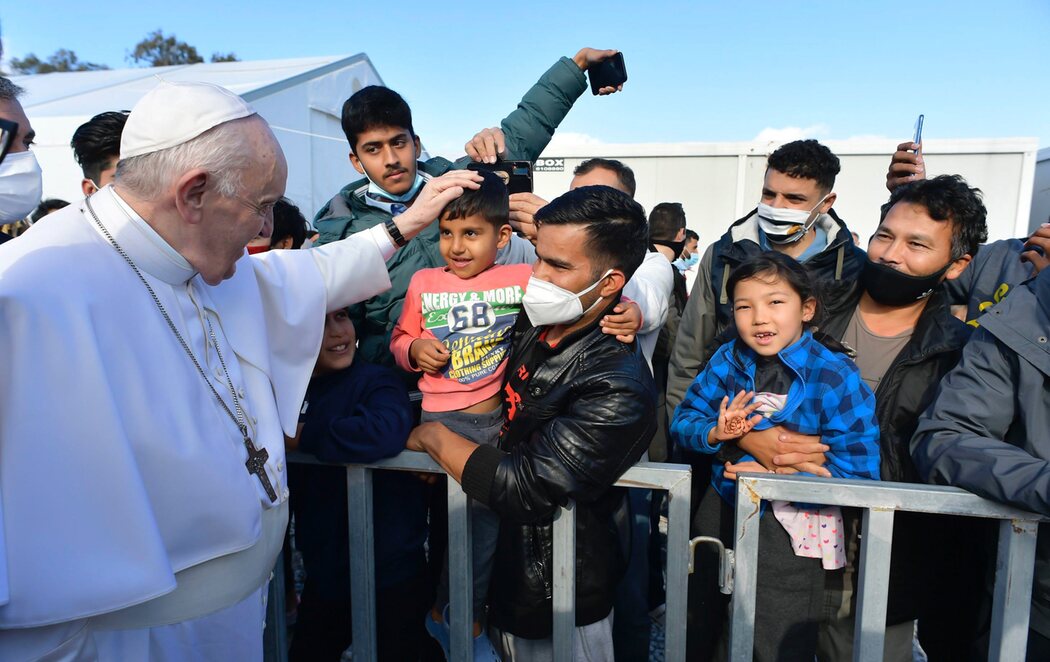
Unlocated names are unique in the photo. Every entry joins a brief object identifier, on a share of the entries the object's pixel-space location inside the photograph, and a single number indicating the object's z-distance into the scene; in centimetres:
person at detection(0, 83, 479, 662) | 121
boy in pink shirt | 222
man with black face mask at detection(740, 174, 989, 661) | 212
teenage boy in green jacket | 265
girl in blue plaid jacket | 203
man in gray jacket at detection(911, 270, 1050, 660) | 184
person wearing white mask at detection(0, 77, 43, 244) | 263
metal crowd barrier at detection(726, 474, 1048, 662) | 169
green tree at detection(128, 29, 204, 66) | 4028
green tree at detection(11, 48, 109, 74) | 3684
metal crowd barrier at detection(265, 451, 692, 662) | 179
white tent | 878
